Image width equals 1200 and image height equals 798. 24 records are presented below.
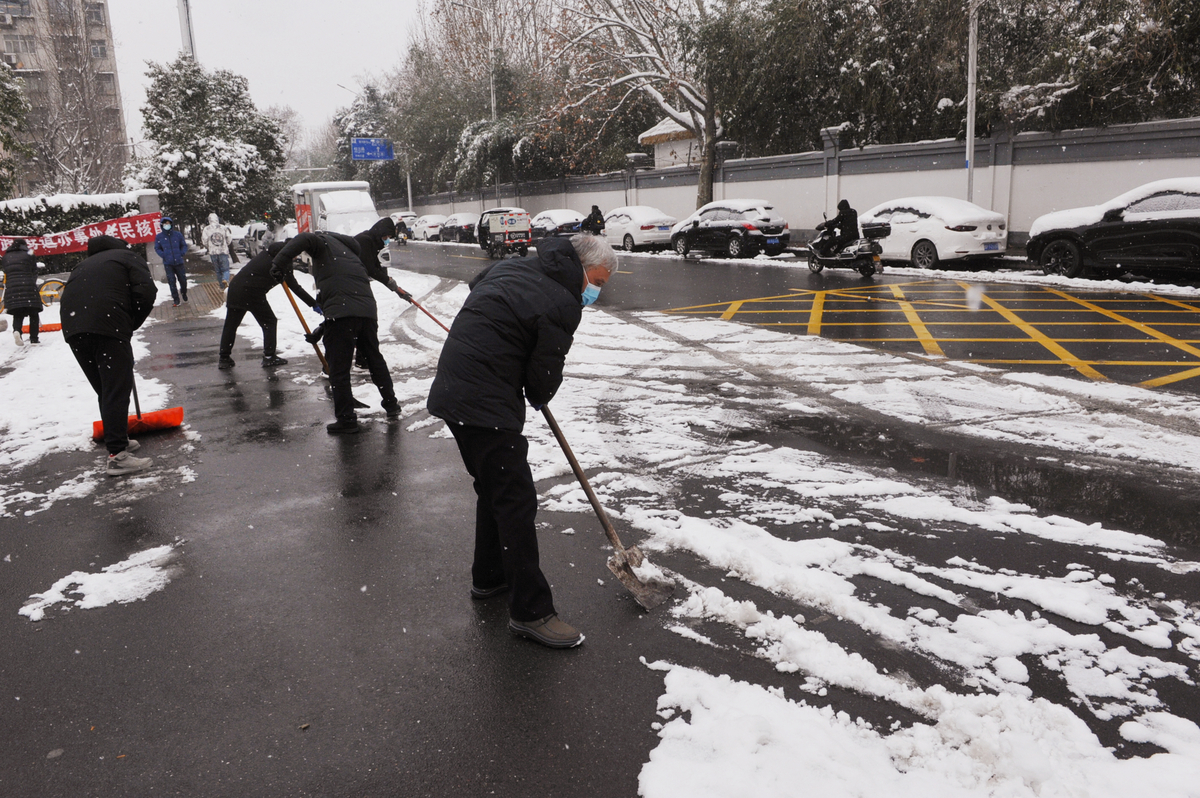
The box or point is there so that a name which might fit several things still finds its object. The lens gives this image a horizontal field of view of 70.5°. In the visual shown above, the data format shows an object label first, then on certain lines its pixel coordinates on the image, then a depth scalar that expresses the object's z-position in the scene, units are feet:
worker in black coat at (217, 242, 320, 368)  30.45
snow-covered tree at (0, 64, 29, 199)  65.57
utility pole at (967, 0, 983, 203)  60.03
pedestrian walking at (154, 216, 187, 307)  52.47
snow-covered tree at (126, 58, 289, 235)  85.46
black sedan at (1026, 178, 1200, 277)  41.73
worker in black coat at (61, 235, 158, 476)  19.29
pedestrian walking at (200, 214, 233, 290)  58.66
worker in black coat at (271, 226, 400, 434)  22.36
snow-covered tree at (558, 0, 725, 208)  88.07
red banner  61.16
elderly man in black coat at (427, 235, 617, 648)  10.95
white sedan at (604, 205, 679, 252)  84.28
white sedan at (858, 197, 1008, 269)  54.08
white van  82.84
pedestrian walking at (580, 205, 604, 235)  78.95
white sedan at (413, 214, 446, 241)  136.46
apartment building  102.53
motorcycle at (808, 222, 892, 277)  52.80
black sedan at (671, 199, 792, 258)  69.10
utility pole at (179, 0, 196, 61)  75.20
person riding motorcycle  54.60
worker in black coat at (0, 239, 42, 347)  38.06
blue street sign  161.07
